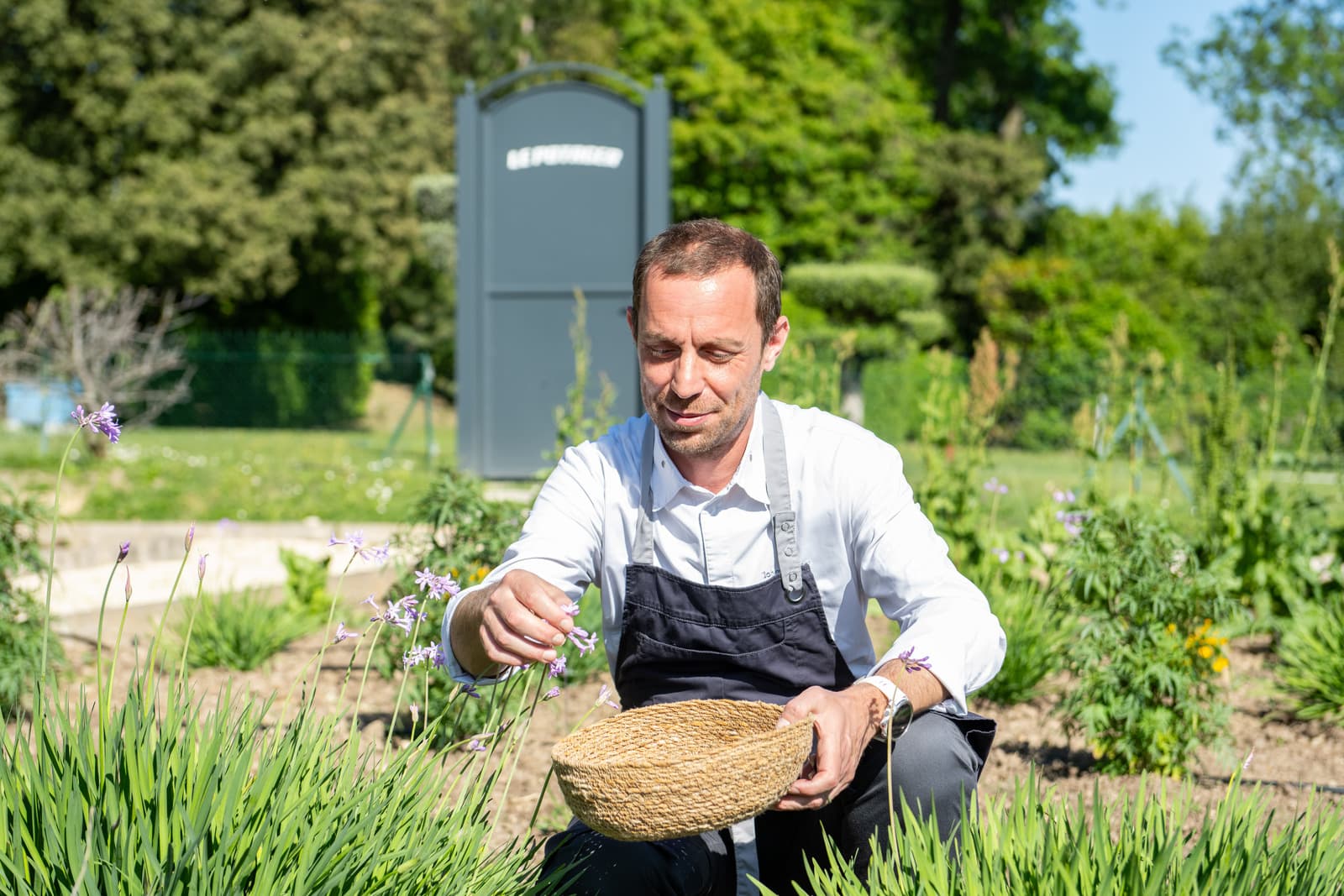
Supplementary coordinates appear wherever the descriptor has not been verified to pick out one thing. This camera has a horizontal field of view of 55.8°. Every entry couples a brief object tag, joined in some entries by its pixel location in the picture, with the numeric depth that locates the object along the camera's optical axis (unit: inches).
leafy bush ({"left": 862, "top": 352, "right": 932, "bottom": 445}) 730.2
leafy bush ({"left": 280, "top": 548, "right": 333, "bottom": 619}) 207.9
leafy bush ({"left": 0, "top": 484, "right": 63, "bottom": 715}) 140.1
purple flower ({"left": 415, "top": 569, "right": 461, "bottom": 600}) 81.4
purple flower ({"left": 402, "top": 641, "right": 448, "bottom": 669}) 79.9
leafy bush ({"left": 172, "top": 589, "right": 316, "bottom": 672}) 184.7
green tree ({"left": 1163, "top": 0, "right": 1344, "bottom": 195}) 1231.5
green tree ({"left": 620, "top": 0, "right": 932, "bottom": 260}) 1036.5
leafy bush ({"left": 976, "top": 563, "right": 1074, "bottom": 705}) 163.3
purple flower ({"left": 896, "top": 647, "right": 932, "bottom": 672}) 75.7
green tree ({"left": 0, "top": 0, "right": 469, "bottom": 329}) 856.9
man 81.8
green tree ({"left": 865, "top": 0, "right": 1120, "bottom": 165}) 1122.7
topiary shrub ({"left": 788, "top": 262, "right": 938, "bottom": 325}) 873.5
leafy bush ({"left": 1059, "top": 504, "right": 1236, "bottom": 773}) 134.6
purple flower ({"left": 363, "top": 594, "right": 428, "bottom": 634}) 79.8
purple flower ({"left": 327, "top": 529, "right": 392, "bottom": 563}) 76.5
